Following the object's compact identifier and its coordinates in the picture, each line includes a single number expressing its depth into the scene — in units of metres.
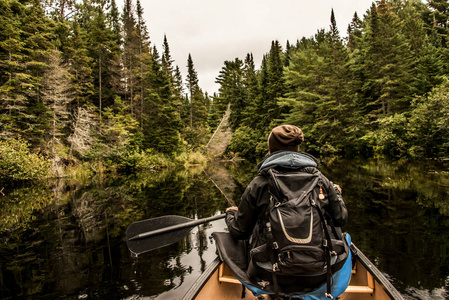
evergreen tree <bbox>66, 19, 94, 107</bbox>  23.17
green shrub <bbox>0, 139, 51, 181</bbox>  12.12
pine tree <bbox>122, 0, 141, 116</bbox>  27.11
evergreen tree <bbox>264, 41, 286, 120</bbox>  32.53
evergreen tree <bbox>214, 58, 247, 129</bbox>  39.41
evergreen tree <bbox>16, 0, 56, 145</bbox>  16.75
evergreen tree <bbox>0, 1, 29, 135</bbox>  15.30
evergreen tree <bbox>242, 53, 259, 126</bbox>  36.46
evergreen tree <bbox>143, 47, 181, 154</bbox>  24.81
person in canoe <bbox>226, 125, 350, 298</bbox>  1.68
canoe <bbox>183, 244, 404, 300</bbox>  2.22
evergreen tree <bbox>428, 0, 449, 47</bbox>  34.34
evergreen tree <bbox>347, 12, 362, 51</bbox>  34.66
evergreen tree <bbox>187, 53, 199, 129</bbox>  36.88
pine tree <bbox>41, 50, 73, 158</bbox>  18.09
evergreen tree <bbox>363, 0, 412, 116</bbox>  22.11
